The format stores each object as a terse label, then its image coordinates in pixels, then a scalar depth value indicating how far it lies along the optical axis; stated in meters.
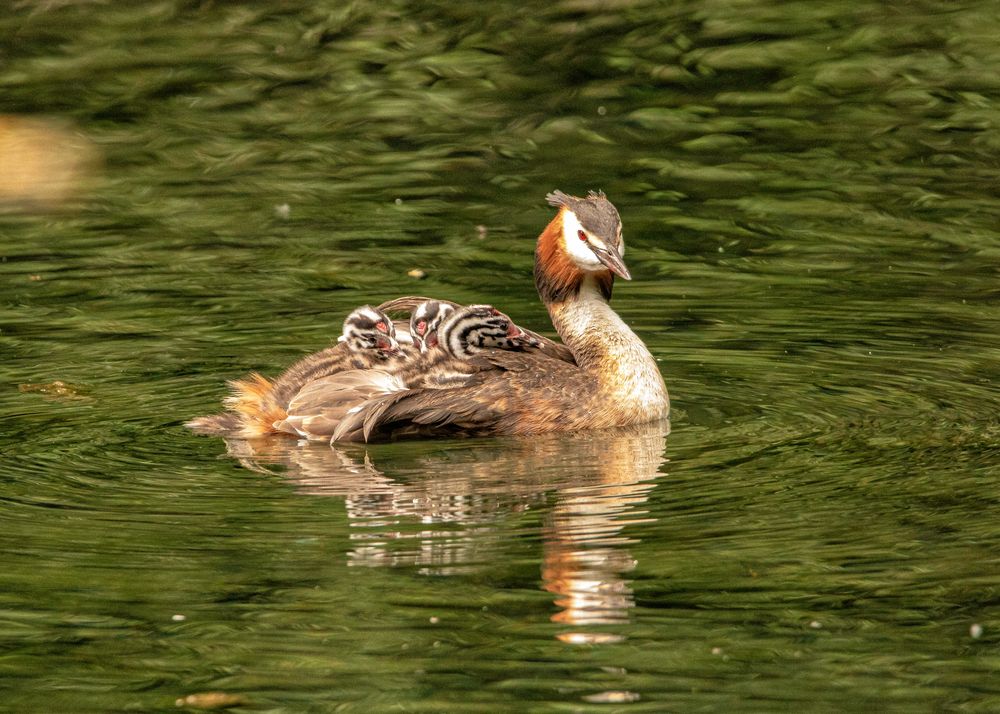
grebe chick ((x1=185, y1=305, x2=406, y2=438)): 19.34
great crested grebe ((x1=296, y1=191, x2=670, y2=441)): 18.87
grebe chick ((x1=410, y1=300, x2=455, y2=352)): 19.41
